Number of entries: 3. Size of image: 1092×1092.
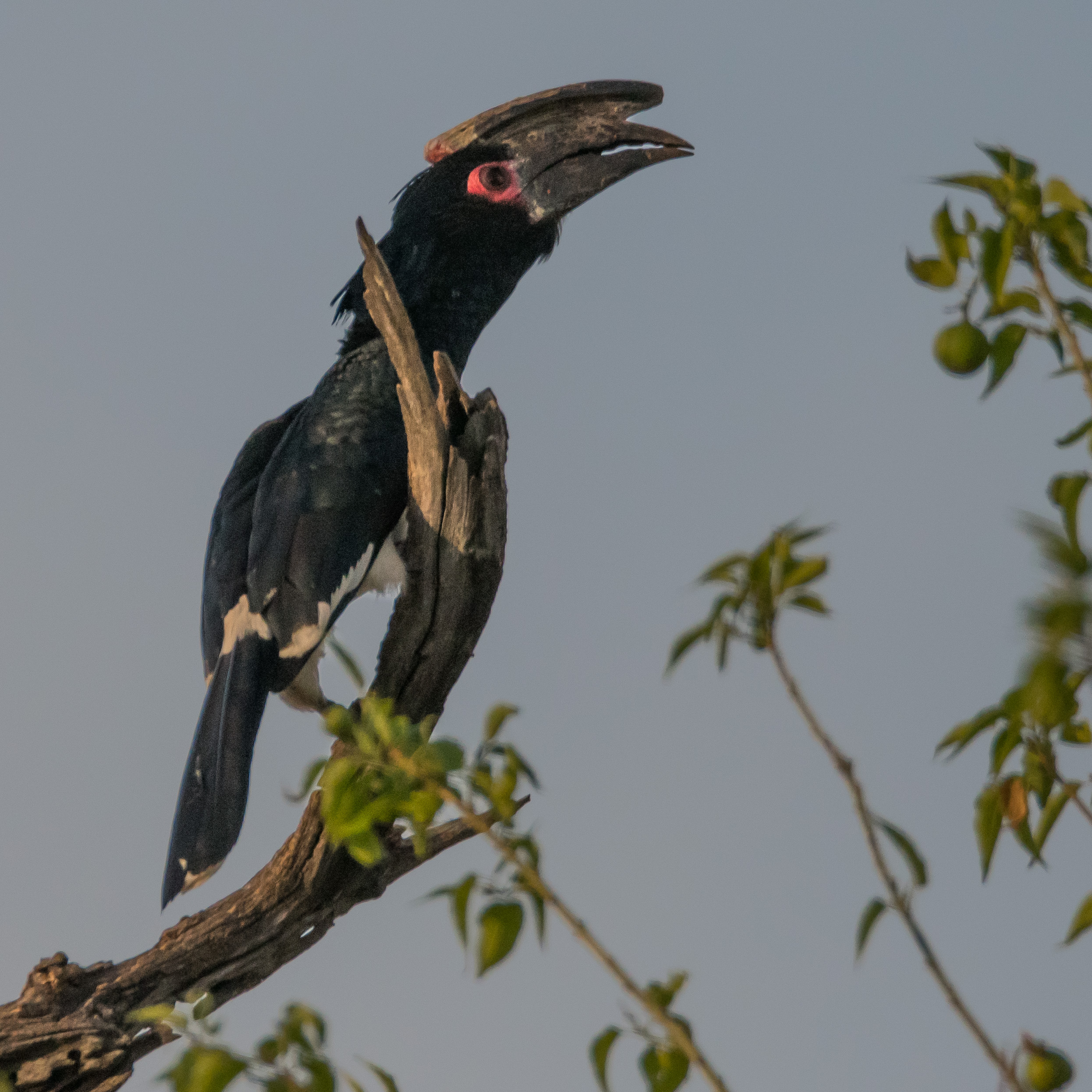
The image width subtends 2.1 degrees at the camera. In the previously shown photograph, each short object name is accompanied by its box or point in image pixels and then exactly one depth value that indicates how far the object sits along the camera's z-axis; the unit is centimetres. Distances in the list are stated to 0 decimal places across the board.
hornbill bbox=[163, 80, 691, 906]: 1827
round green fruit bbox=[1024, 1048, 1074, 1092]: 718
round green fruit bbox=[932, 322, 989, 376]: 814
